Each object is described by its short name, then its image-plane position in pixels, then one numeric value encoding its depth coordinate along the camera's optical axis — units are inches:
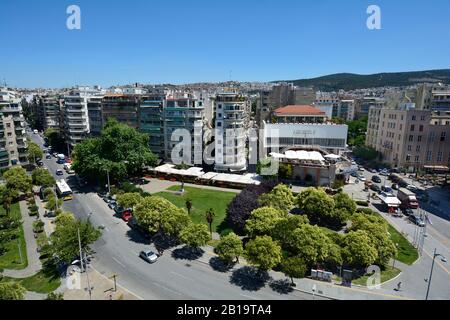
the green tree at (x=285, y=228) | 1190.9
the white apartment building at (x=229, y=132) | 2352.4
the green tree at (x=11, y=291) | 805.9
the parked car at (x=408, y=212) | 1724.2
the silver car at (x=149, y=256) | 1200.2
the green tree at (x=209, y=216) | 1349.7
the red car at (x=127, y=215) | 1608.0
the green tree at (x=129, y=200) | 1581.0
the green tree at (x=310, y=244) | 1079.0
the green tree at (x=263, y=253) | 1047.6
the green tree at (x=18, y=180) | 1838.1
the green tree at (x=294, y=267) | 1017.5
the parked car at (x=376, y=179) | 2436.0
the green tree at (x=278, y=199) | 1520.7
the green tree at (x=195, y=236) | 1219.9
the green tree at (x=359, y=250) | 1082.7
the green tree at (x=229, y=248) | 1133.7
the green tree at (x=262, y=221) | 1263.5
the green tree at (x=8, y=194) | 1750.7
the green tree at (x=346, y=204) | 1519.4
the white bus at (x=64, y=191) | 1889.8
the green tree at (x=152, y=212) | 1326.3
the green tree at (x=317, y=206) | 1507.1
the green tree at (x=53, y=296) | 864.3
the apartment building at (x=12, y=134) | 2246.6
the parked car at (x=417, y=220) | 1587.1
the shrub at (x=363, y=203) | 1865.2
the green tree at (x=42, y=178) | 1972.2
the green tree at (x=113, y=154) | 2058.3
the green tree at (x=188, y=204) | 1569.0
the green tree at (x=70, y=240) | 1106.9
